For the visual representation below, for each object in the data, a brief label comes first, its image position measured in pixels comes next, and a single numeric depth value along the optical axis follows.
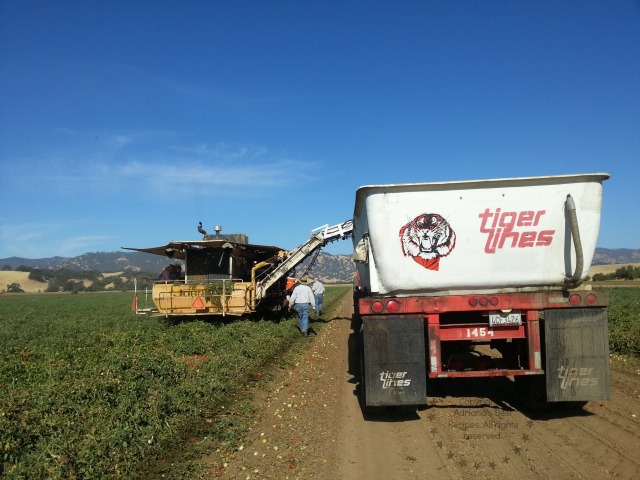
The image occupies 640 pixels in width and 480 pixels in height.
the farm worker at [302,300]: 14.70
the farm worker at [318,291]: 21.44
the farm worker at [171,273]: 17.35
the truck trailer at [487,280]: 6.11
